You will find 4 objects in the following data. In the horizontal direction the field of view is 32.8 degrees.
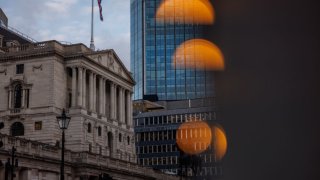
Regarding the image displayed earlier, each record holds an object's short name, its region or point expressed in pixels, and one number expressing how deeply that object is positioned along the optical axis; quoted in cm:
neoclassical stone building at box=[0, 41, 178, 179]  7456
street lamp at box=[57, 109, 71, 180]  2848
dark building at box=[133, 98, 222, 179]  12669
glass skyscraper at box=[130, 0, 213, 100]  16138
